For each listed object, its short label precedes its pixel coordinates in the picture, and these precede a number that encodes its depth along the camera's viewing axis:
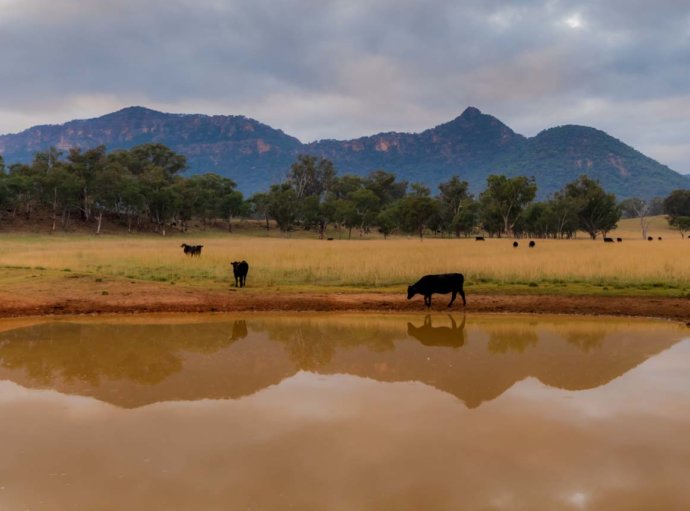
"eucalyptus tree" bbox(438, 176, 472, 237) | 125.88
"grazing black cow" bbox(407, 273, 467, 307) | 20.98
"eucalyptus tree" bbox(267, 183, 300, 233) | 109.25
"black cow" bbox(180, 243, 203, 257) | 39.51
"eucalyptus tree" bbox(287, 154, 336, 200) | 148.50
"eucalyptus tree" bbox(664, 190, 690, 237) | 136.00
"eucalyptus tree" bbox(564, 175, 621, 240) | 99.88
